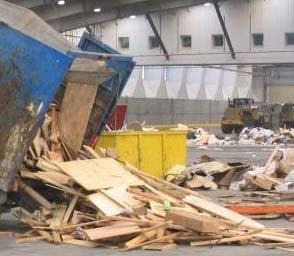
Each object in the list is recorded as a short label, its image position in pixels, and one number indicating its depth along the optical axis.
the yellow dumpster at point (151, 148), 17.48
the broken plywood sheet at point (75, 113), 11.06
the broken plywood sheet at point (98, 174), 9.91
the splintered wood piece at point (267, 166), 17.63
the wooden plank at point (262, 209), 11.77
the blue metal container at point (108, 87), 11.72
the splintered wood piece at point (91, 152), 11.36
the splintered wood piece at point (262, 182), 16.01
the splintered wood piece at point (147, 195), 10.14
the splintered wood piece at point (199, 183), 16.77
